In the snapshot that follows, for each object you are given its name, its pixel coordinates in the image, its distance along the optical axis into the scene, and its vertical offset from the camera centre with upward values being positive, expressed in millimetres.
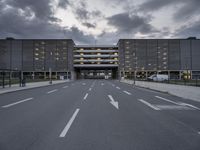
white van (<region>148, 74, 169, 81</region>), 49712 -424
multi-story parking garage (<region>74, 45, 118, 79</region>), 89562 +12555
